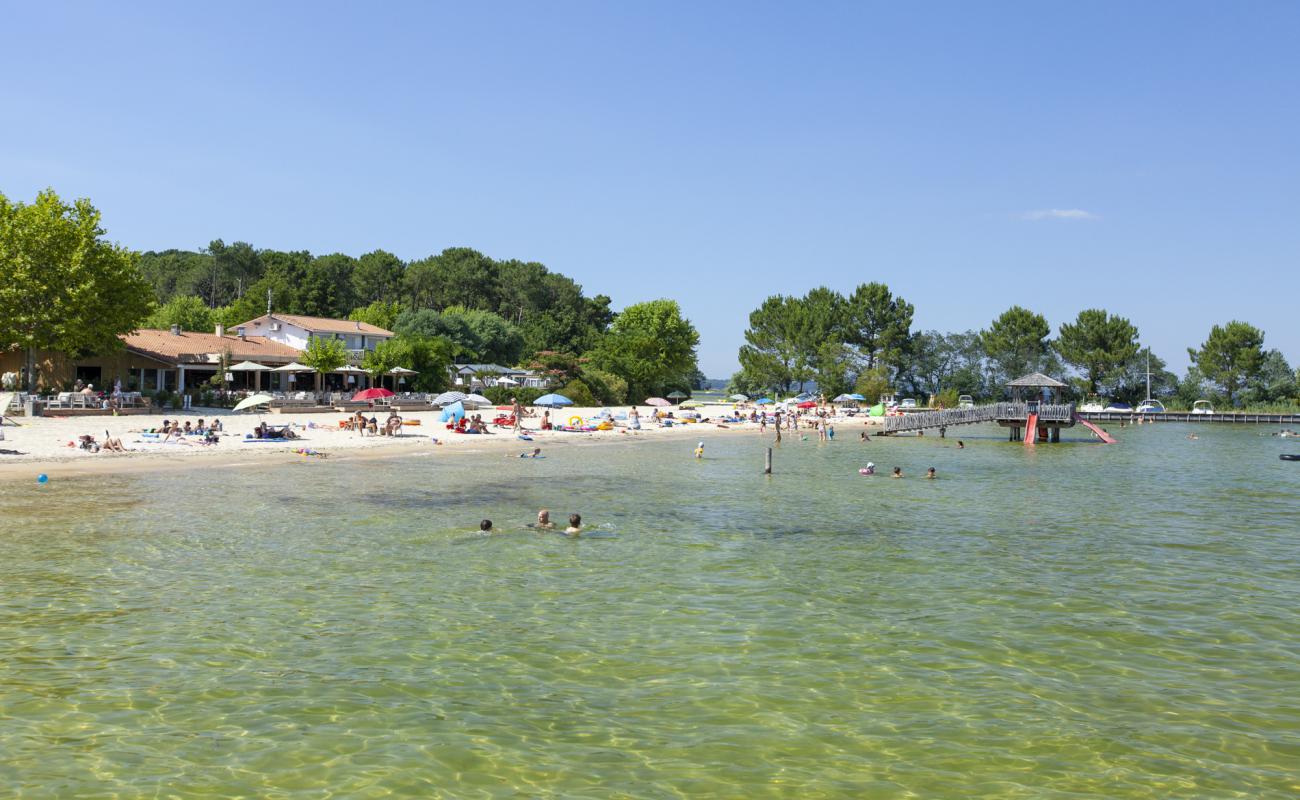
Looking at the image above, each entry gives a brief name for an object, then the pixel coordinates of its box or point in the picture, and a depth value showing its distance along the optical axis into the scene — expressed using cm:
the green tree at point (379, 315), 10194
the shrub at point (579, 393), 7881
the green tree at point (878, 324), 11750
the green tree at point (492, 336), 9762
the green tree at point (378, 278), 12719
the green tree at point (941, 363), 11800
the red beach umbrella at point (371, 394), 5806
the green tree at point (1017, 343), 11719
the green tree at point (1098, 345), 11000
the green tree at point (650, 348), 8862
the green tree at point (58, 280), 4841
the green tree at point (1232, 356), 10656
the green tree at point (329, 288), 11462
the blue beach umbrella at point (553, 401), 6456
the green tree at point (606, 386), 8312
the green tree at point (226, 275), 12219
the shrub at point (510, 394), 7544
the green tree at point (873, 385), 10731
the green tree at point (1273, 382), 10531
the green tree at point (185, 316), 9036
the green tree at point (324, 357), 6562
